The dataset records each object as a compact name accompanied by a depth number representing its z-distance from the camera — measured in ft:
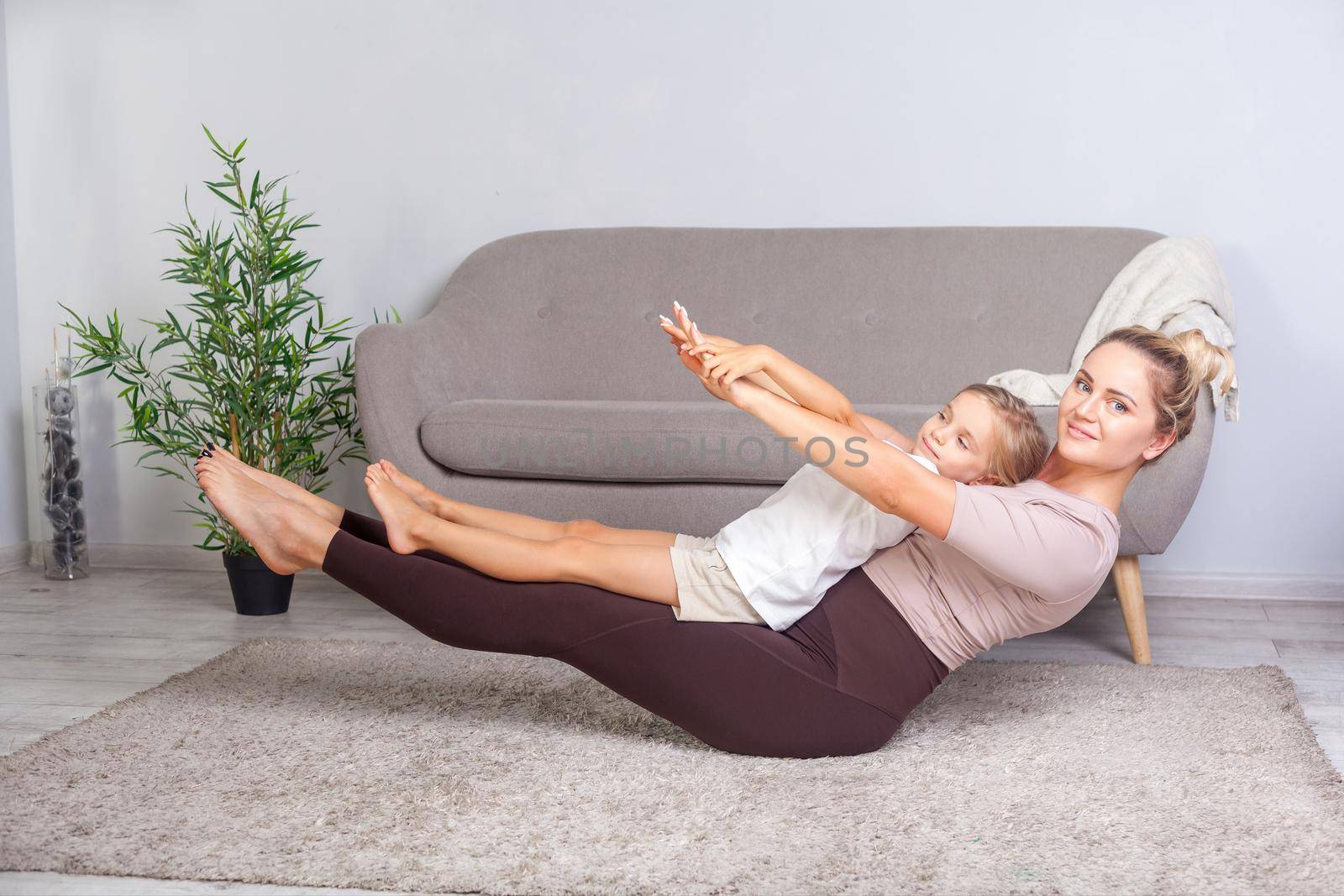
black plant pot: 8.73
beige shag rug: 4.21
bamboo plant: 8.88
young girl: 5.22
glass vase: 9.77
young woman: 5.16
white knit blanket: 7.52
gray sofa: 7.49
